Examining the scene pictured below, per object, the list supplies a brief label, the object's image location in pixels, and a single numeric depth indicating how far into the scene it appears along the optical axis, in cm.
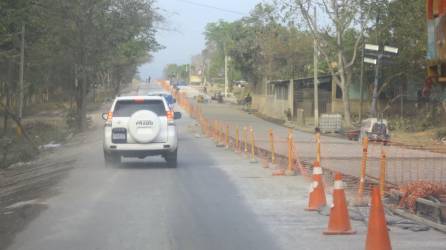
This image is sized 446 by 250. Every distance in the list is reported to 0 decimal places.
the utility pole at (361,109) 4298
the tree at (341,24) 4266
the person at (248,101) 7525
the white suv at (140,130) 1883
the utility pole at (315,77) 4221
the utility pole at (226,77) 9638
